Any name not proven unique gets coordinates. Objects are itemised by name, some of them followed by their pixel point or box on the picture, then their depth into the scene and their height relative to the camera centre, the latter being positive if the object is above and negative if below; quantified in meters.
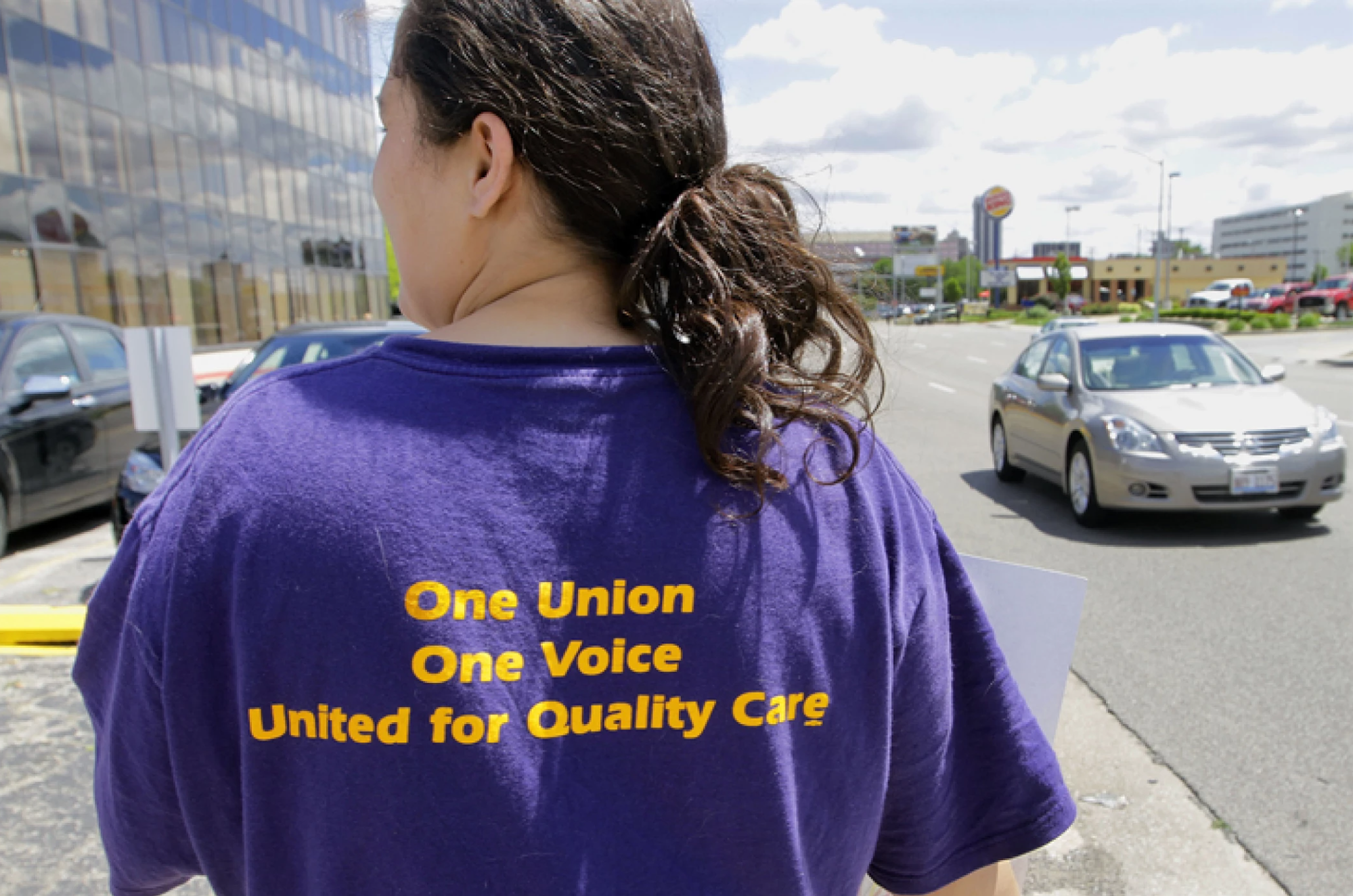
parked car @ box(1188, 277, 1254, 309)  62.97 -0.65
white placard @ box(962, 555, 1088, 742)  1.66 -0.54
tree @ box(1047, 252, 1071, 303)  99.19 +1.08
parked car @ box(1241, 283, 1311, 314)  51.59 -0.92
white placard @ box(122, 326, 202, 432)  6.38 -0.34
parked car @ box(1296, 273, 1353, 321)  45.34 -0.90
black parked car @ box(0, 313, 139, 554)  7.53 -0.71
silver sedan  7.46 -1.10
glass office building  18.83 +3.63
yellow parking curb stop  5.28 -1.55
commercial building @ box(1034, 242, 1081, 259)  180.20 +7.41
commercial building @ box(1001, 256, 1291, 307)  104.31 +1.08
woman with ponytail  0.88 -0.23
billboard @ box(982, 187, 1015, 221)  106.00 +9.28
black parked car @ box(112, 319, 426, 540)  7.98 -0.24
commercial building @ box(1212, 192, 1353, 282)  151.12 +7.64
